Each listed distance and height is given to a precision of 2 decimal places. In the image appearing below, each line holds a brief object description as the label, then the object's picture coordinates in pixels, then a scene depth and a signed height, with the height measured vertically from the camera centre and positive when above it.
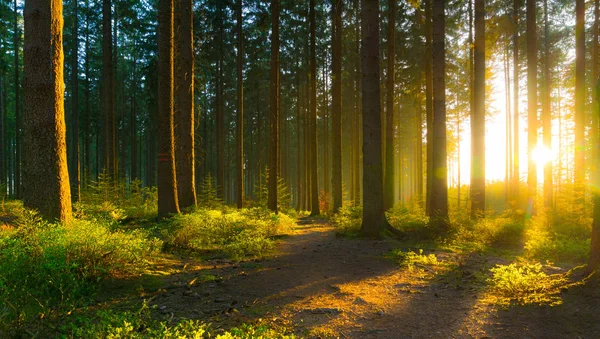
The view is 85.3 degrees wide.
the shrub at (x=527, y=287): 4.36 -1.73
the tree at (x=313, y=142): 18.48 +1.62
